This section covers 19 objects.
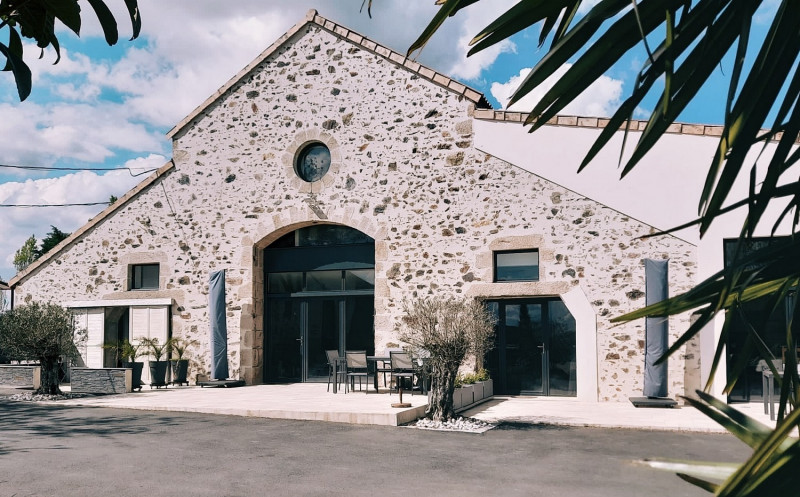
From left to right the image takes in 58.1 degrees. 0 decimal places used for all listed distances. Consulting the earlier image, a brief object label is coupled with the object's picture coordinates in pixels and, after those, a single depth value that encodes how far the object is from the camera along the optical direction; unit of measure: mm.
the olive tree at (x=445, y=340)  8984
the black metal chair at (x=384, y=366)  12095
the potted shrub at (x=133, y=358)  13312
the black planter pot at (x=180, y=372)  13771
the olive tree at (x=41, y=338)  12242
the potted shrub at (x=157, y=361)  13383
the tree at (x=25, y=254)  35406
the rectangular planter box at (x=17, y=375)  14617
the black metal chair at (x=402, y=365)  10864
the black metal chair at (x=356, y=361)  11883
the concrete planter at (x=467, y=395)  10295
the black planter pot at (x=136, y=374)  13305
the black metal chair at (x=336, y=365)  12441
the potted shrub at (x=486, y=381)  11633
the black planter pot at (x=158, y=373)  13367
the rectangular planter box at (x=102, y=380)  12922
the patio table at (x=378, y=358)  11744
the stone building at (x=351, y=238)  11461
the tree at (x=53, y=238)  32000
